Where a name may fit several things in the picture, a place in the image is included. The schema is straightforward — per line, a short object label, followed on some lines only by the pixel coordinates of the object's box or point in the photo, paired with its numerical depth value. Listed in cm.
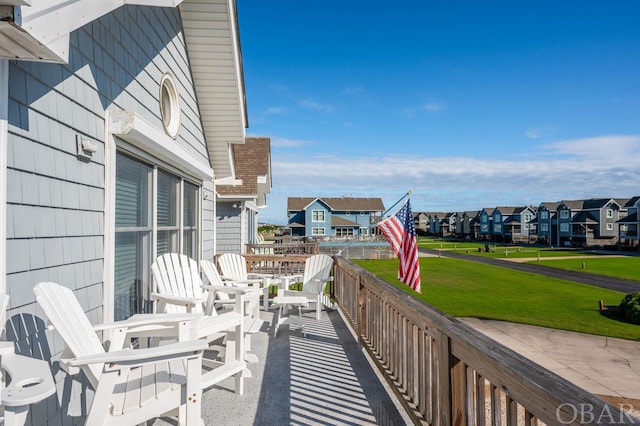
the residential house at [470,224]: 6481
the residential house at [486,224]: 6038
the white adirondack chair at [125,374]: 159
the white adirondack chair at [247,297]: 359
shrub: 979
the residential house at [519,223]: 5469
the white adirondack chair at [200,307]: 265
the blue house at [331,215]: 4031
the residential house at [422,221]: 8211
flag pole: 456
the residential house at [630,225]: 4103
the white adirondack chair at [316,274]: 570
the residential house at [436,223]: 7738
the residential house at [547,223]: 5009
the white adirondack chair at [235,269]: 556
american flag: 442
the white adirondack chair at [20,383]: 113
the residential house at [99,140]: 179
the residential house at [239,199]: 895
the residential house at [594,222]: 4559
